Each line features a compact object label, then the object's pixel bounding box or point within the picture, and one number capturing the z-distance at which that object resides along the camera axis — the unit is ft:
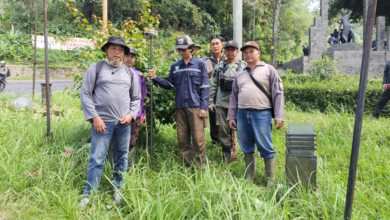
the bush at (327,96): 23.67
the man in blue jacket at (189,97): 11.94
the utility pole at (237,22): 18.86
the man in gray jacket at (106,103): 9.14
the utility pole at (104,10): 31.40
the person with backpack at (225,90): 13.17
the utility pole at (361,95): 6.11
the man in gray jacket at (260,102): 10.29
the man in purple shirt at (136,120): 11.43
